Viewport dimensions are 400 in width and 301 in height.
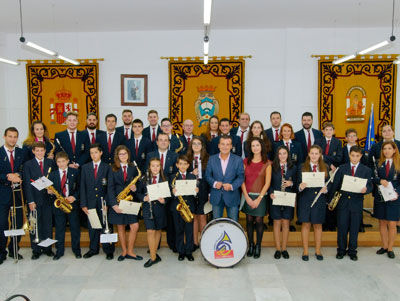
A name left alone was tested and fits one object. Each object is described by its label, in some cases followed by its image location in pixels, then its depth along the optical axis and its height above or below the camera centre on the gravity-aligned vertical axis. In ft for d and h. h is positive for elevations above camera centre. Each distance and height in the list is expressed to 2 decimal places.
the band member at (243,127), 18.49 -0.11
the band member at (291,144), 16.46 -0.97
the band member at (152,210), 14.16 -3.77
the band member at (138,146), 17.07 -1.15
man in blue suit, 14.15 -2.33
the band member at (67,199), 14.58 -3.38
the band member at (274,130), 17.62 -0.27
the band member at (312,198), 14.40 -3.31
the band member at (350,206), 14.53 -3.67
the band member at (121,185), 14.32 -2.70
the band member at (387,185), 14.61 -2.69
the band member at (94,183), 14.48 -2.65
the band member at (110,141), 17.49 -0.92
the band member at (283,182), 14.56 -2.58
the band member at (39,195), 14.47 -3.22
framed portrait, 26.76 +2.91
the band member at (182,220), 14.21 -4.25
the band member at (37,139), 15.66 -0.75
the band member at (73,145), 17.10 -1.12
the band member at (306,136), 18.17 -0.60
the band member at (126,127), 19.03 -0.16
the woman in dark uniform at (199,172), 14.85 -2.20
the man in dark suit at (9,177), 14.43 -2.37
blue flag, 25.30 -0.49
